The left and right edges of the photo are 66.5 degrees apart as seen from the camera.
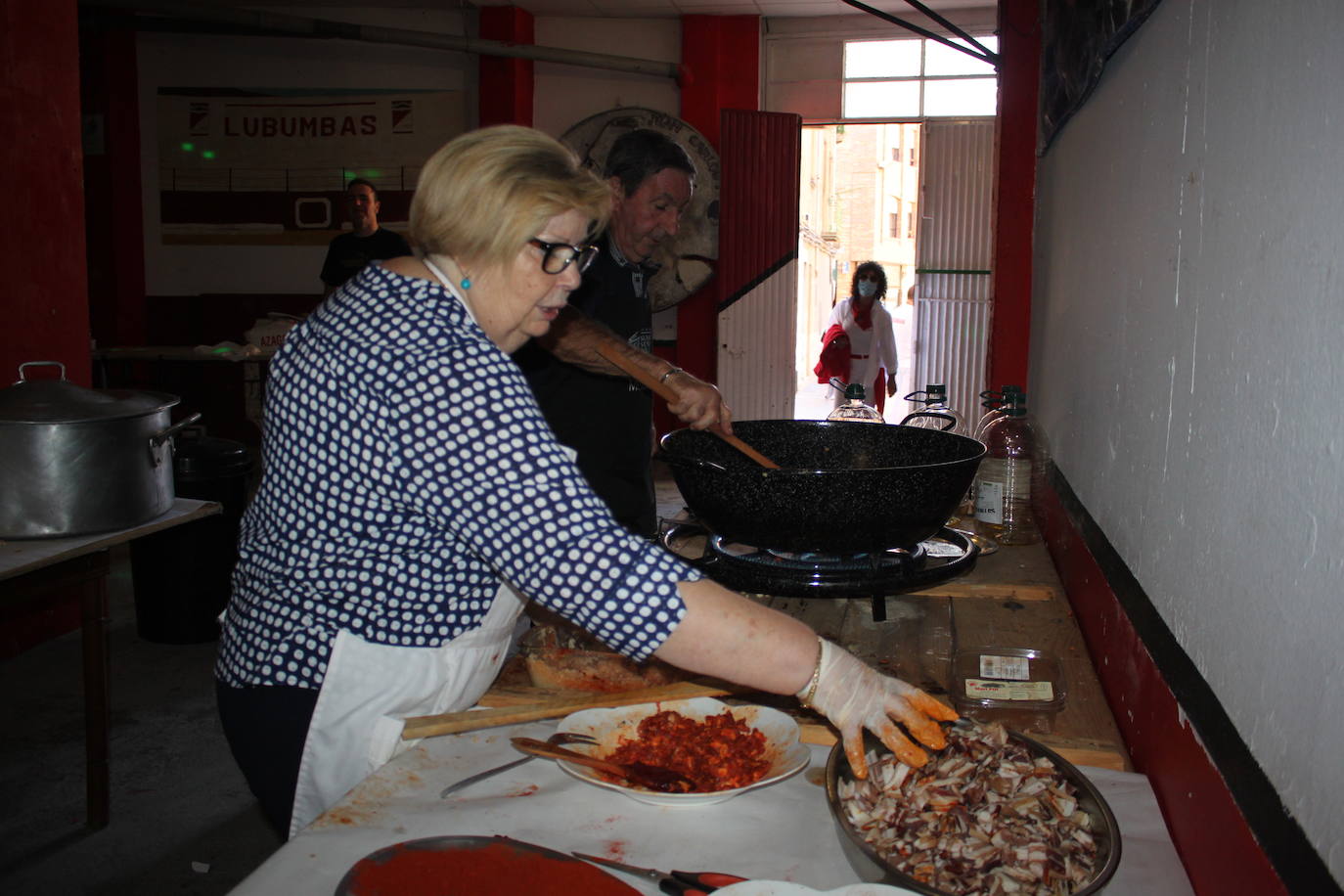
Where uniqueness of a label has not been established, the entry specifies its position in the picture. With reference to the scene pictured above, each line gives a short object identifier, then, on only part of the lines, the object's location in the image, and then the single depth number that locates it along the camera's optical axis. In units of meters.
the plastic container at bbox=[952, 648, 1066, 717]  1.49
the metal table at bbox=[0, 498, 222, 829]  2.71
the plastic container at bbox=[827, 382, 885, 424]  3.00
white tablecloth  1.13
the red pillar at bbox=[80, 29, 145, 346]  8.37
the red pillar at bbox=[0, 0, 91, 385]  3.86
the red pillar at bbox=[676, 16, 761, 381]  7.80
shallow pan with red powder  1.04
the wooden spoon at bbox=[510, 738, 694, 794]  1.27
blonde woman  1.15
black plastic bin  4.36
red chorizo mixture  1.32
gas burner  1.74
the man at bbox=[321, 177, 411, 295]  7.09
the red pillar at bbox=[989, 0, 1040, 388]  3.49
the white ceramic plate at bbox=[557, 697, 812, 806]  1.31
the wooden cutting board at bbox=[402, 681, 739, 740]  1.42
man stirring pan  3.00
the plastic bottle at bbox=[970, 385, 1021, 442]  2.85
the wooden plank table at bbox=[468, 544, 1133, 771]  1.46
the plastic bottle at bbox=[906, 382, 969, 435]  2.97
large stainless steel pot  2.67
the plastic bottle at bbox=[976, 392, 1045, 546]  2.46
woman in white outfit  7.80
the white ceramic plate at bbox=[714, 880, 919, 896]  1.00
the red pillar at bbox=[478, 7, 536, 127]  7.87
